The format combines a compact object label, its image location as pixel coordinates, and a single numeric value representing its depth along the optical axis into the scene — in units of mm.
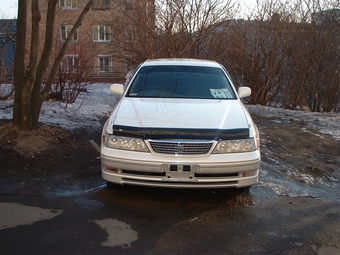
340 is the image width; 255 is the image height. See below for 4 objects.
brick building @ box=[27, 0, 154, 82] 9625
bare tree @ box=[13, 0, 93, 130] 5449
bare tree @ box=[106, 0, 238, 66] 11086
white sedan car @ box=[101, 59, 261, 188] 3346
